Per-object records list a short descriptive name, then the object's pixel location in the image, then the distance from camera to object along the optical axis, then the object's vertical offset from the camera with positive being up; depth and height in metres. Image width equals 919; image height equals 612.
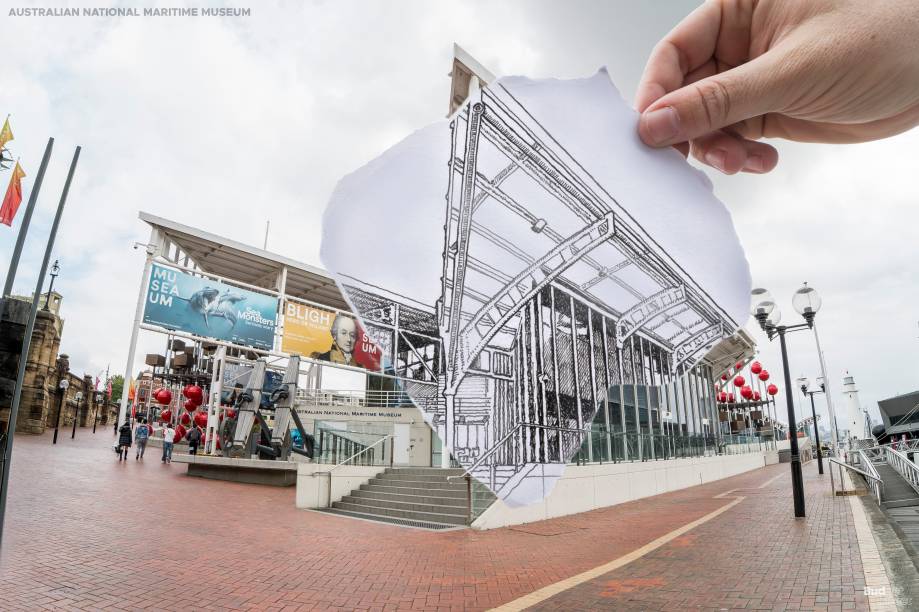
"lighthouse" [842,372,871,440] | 38.09 +1.26
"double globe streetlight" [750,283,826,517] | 10.15 +2.21
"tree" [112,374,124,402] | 84.16 +5.15
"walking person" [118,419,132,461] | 20.62 -0.82
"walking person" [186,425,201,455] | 23.49 -0.86
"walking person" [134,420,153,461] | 22.27 -0.80
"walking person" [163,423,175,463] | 20.94 -0.94
